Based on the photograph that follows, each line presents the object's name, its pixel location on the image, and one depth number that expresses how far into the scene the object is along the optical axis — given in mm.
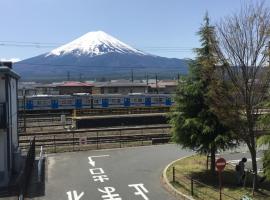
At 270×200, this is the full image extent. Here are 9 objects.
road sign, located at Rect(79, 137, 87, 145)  18596
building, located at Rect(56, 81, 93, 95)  57732
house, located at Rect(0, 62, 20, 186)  12807
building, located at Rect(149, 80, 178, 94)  65602
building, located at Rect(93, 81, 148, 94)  58404
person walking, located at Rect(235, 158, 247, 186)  11773
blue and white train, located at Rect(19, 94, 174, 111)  38323
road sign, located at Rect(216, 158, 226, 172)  9457
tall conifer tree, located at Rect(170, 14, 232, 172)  12062
